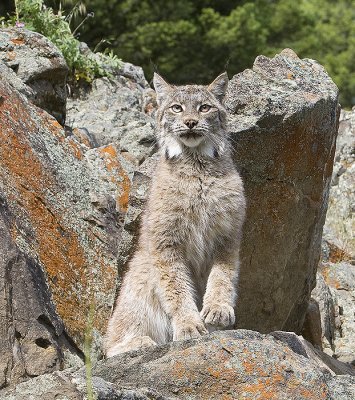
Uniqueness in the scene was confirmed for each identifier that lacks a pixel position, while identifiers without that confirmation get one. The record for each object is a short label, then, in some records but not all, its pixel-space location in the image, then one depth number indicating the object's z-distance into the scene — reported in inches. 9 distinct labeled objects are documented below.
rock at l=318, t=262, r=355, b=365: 770.2
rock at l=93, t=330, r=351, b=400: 448.4
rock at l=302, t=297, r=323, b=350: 738.2
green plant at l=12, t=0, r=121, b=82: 920.9
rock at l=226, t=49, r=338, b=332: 676.1
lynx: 585.3
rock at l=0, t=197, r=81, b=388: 495.2
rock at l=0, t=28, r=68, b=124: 785.6
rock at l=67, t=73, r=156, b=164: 836.6
